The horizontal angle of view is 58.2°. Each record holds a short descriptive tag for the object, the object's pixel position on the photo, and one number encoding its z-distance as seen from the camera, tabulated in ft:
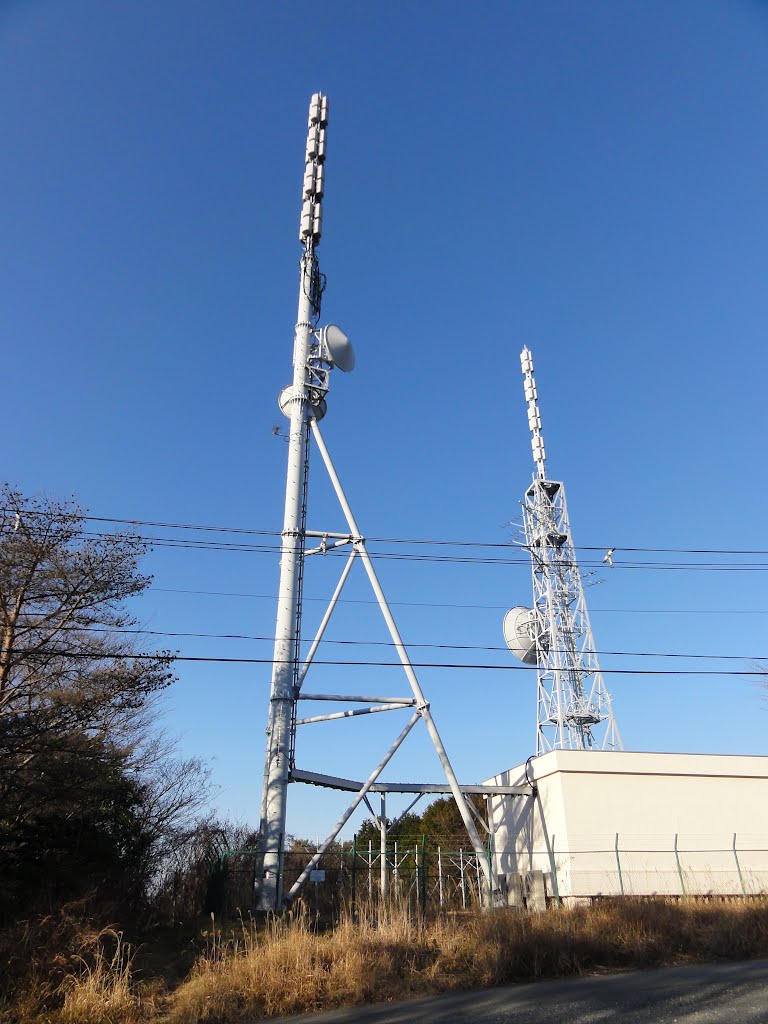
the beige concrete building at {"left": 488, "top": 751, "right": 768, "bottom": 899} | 72.02
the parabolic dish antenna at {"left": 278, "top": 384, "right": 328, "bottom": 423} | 76.97
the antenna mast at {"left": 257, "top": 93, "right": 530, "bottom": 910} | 59.77
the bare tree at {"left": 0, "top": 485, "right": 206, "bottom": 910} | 45.70
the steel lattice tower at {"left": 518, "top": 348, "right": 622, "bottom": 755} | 105.09
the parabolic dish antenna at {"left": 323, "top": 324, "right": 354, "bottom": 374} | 78.69
